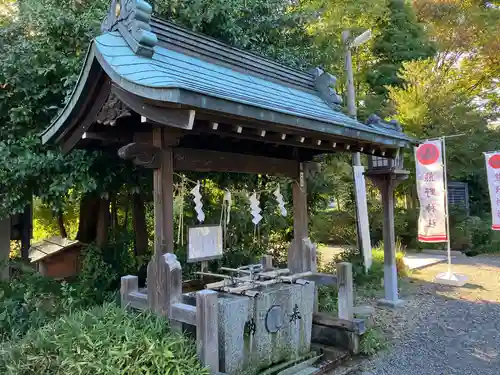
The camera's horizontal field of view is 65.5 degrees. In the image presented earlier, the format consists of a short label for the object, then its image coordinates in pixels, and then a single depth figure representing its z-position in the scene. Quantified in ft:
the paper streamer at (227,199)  16.19
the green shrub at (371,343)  15.84
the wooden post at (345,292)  16.16
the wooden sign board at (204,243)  14.57
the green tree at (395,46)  46.57
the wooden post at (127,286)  14.02
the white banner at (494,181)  30.00
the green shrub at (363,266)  29.12
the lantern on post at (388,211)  23.27
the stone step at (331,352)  15.15
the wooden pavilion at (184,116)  10.39
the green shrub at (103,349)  10.41
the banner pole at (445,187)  25.39
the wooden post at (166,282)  12.31
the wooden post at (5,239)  23.71
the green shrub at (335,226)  40.29
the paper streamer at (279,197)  18.17
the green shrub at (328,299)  21.07
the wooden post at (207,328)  11.13
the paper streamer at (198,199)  14.13
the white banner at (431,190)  25.41
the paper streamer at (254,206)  16.98
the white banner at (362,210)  29.71
